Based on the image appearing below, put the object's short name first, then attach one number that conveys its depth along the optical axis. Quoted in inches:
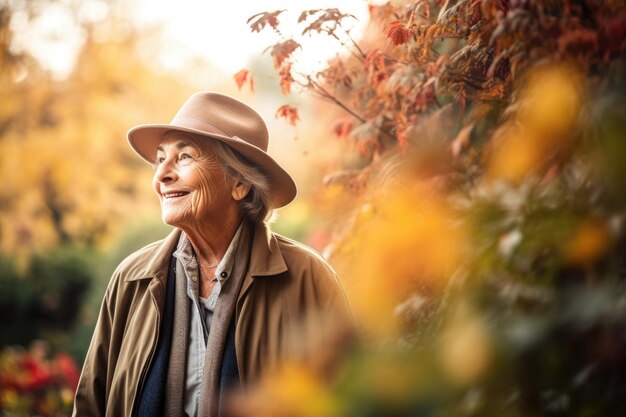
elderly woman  91.4
